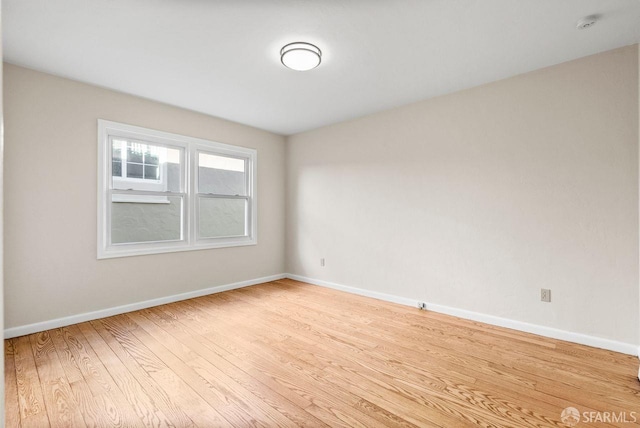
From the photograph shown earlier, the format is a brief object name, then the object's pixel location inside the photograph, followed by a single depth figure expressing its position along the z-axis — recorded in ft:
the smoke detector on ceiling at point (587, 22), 6.93
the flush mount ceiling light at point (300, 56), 8.01
